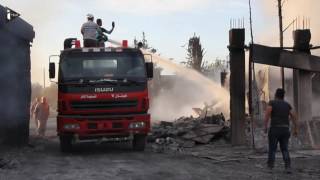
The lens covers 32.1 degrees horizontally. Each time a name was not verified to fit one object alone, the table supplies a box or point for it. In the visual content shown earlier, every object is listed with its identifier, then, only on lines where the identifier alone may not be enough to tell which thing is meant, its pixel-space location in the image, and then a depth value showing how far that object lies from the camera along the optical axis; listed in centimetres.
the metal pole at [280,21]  2634
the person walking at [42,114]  2098
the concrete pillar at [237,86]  1499
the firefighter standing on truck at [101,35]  1542
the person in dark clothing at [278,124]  1121
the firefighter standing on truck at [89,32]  1523
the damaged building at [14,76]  1403
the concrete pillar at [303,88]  1511
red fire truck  1368
